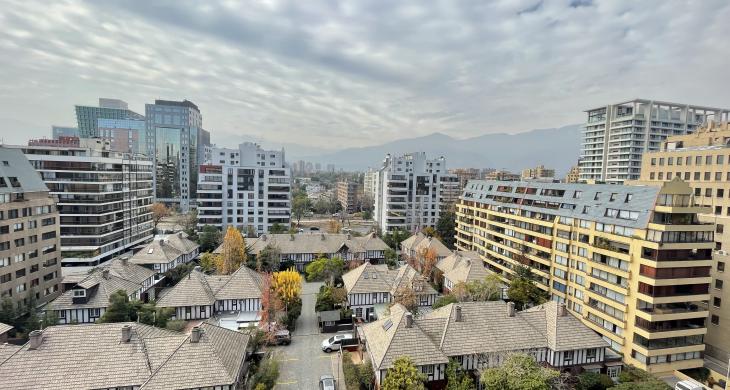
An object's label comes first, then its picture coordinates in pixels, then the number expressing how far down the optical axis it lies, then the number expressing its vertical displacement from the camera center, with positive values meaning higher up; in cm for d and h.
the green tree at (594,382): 2877 -1610
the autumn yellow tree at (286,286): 4047 -1222
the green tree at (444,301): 3969 -1335
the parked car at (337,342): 3503 -1629
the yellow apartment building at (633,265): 3191 -795
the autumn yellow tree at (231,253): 5166 -1147
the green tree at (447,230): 7800 -1034
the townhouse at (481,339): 2822 -1333
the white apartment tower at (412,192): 9131 -208
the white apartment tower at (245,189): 8000 -199
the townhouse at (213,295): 3947 -1343
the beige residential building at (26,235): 3906 -704
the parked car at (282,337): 3599 -1623
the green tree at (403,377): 2438 -1369
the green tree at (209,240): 6762 -1172
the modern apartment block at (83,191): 5566 -227
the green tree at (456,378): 2616 -1500
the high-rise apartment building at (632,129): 9575 +1689
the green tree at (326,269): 5331 -1343
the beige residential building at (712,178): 3734 +161
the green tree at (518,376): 2423 -1347
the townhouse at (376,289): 4338 -1330
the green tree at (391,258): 6400 -1389
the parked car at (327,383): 2803 -1634
